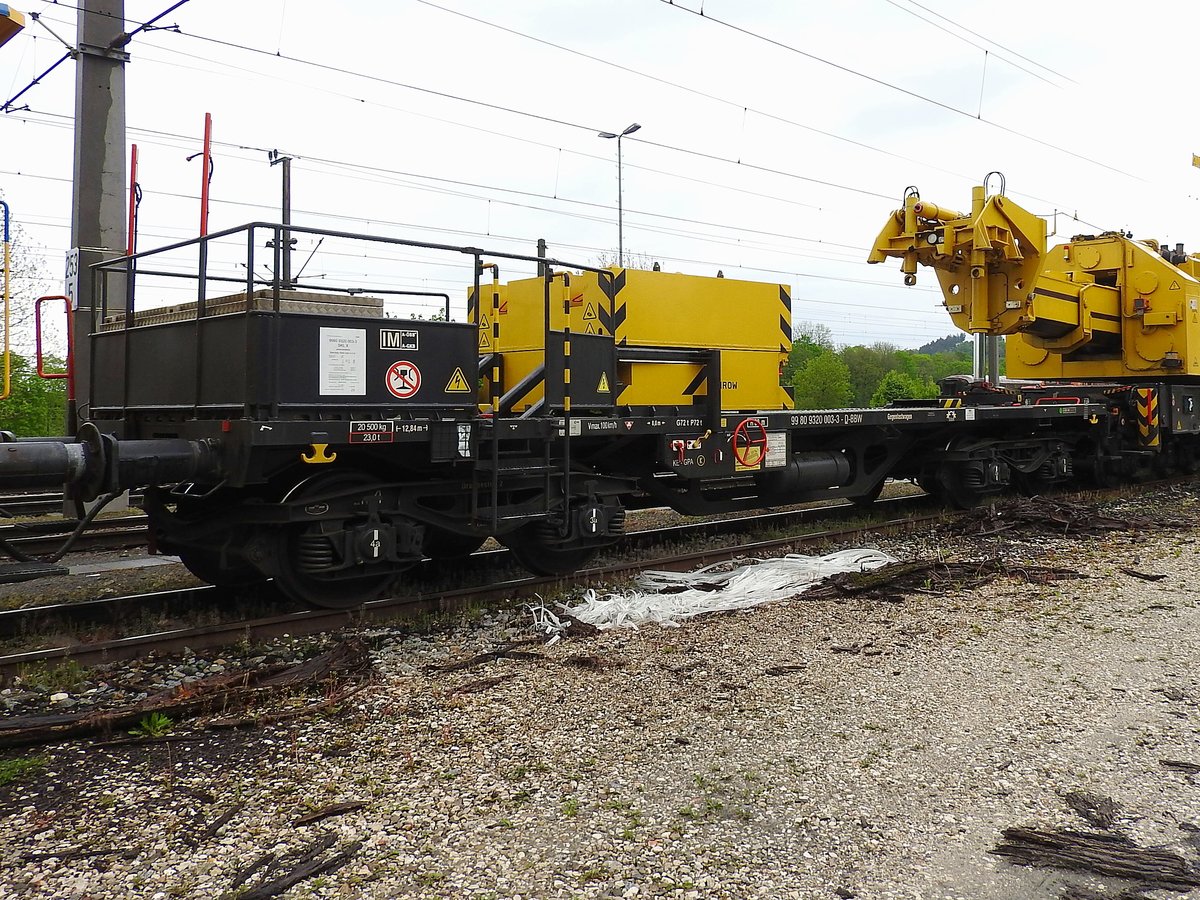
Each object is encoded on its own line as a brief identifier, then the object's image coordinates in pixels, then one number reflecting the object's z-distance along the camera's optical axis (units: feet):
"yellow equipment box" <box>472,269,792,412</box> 24.50
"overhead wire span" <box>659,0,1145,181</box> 34.66
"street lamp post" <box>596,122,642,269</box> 71.53
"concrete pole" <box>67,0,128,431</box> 34.19
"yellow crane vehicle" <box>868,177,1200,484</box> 36.17
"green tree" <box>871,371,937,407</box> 142.94
